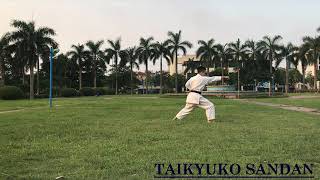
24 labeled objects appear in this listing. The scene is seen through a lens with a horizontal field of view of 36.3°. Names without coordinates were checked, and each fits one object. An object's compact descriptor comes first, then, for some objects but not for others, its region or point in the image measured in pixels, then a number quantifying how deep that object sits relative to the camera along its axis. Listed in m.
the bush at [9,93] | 50.06
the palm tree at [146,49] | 83.50
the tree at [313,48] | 75.00
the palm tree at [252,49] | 86.47
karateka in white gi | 13.75
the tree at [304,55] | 76.94
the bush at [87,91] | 72.43
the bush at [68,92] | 65.31
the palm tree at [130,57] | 86.94
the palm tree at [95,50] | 83.81
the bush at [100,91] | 75.09
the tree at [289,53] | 83.62
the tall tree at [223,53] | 87.25
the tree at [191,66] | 104.94
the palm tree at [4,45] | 58.22
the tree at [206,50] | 84.62
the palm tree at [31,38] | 57.62
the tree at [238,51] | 87.75
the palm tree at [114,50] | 85.62
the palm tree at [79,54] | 84.38
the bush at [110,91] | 81.88
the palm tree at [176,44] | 80.50
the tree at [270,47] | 82.19
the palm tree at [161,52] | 81.75
